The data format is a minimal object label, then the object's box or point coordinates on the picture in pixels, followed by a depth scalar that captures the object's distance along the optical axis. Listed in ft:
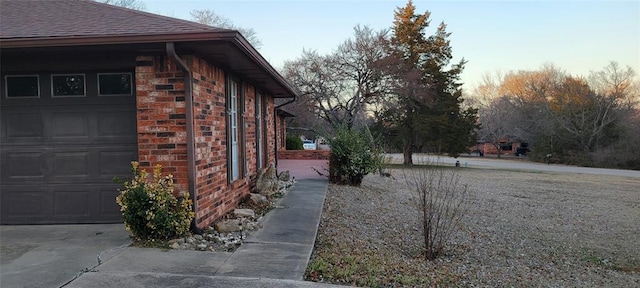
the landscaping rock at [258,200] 24.72
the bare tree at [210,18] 113.19
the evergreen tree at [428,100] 96.99
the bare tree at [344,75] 85.92
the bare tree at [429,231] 17.74
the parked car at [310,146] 125.63
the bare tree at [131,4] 85.98
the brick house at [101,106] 15.70
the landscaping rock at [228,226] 17.83
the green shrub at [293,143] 84.23
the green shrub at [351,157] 36.76
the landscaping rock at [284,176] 35.86
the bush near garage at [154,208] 15.29
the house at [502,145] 179.05
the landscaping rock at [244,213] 21.10
